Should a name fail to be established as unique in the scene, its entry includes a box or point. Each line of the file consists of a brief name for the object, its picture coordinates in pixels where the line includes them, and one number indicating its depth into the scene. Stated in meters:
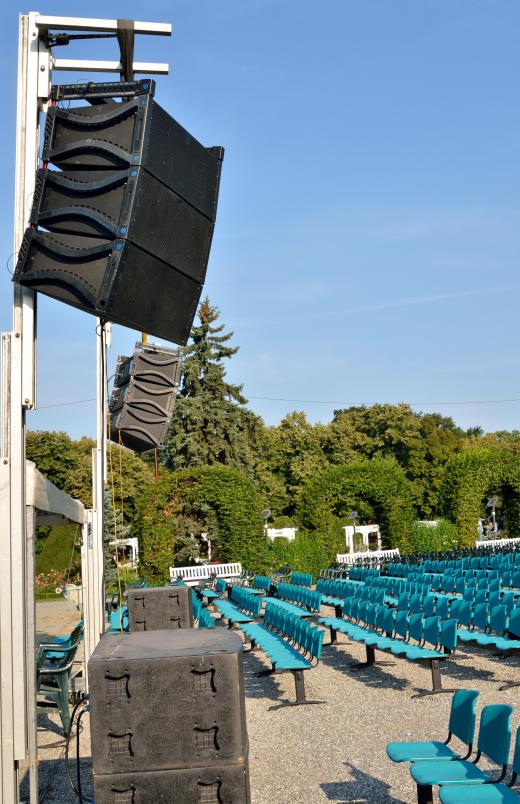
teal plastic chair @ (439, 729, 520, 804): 4.50
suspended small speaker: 10.93
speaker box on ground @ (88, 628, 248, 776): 3.64
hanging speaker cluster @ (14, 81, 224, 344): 4.75
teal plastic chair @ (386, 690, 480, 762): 5.45
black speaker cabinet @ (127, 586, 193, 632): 9.34
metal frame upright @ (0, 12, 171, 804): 4.83
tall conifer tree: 43.38
